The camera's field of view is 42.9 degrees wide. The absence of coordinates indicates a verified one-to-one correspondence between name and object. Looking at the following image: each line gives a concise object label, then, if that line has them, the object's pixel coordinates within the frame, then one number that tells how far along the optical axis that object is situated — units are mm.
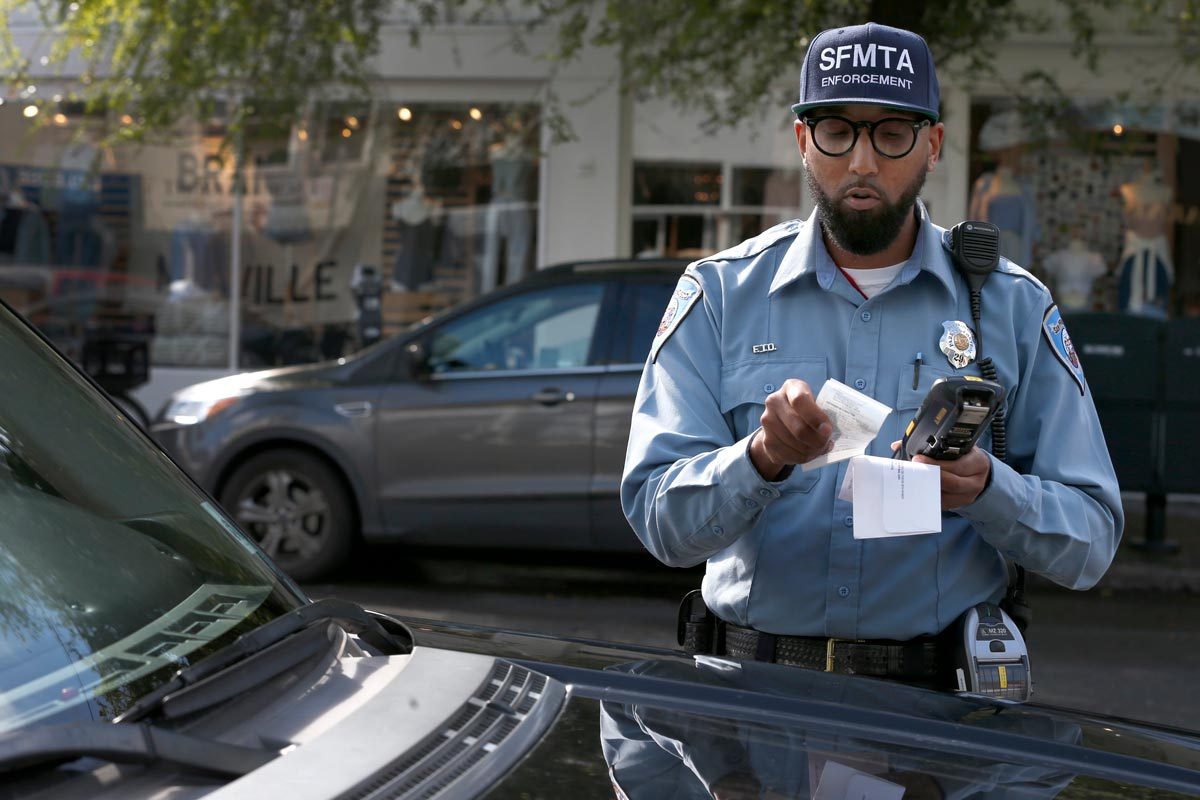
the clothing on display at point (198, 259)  14211
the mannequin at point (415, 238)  13766
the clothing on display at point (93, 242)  14367
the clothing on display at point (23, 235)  14414
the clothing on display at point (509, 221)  13492
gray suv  7957
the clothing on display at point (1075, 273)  12820
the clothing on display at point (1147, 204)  12695
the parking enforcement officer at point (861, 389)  2527
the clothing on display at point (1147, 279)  12750
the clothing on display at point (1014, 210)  12844
